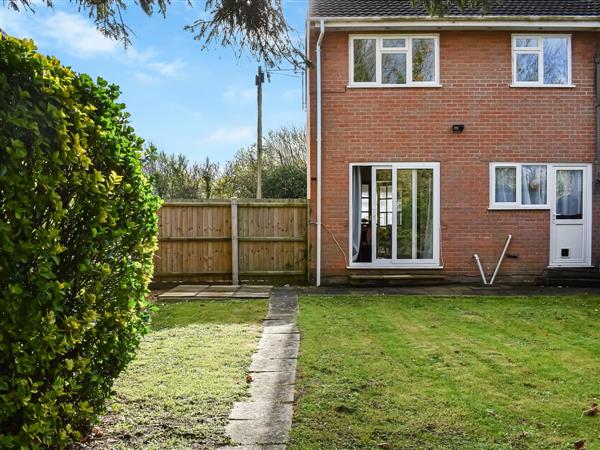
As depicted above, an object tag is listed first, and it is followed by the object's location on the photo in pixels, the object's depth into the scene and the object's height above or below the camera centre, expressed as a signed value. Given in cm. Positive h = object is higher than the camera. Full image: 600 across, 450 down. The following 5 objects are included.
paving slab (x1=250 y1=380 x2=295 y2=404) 393 -136
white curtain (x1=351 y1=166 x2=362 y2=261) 1138 +3
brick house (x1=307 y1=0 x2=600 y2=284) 1125 +133
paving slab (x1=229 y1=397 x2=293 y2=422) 356 -135
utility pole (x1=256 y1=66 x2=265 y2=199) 1986 +318
